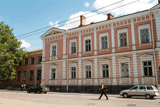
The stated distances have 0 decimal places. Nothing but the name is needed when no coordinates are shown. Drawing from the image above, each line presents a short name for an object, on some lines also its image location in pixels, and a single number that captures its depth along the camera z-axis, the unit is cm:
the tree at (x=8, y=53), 3969
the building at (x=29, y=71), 4009
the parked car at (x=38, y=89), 2695
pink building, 2400
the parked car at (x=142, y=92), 1824
